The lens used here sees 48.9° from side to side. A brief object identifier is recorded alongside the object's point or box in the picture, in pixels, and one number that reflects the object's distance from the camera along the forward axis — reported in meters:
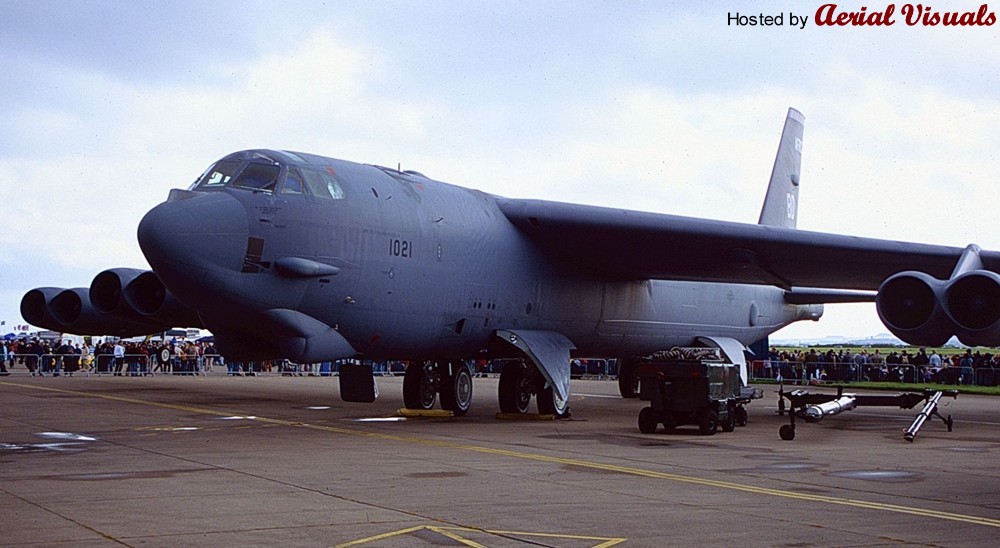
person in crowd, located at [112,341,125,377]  41.67
